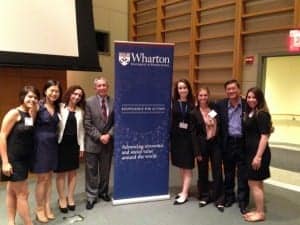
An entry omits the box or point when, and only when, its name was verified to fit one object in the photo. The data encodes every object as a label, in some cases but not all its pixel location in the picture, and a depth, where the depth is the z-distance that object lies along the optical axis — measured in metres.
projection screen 4.71
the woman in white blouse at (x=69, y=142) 3.21
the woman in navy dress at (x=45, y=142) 2.98
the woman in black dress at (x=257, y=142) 3.07
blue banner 3.52
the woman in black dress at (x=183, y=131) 3.58
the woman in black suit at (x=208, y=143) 3.53
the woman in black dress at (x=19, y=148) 2.59
